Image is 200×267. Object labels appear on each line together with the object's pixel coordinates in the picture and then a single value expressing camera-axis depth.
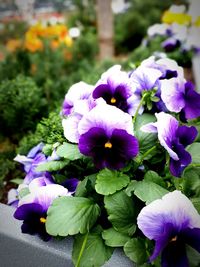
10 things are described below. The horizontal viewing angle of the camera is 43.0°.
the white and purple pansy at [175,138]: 0.21
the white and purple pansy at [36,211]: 0.22
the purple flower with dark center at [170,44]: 0.58
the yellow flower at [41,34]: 0.64
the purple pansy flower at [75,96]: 0.28
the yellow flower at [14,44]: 1.13
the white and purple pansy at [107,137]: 0.21
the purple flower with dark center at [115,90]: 0.26
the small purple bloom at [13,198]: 0.29
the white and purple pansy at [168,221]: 0.19
